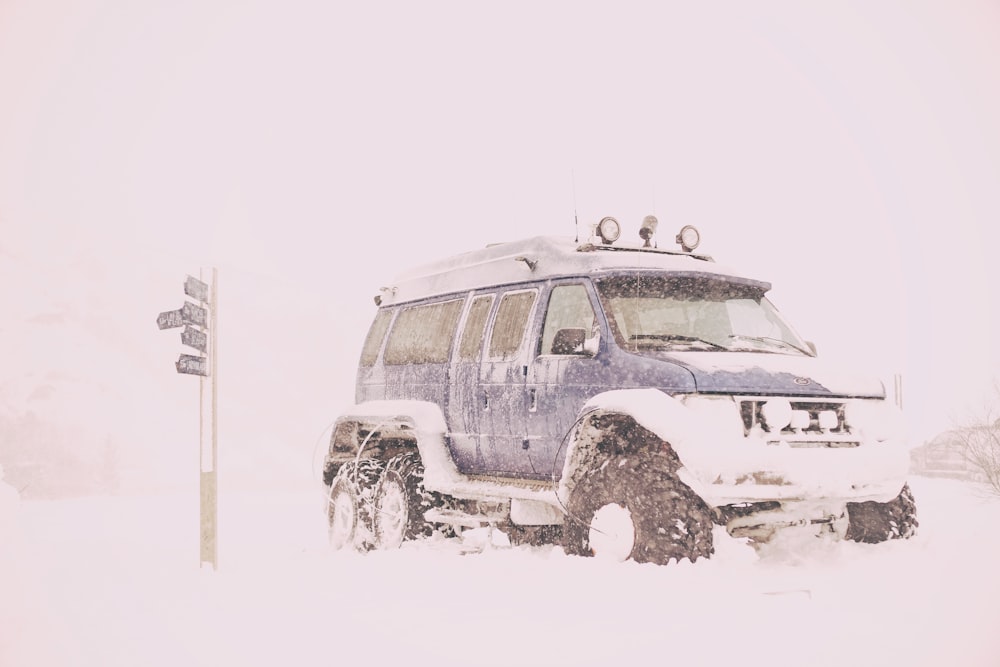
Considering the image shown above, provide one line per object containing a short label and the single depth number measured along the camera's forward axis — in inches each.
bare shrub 660.7
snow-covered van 238.2
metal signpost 354.3
